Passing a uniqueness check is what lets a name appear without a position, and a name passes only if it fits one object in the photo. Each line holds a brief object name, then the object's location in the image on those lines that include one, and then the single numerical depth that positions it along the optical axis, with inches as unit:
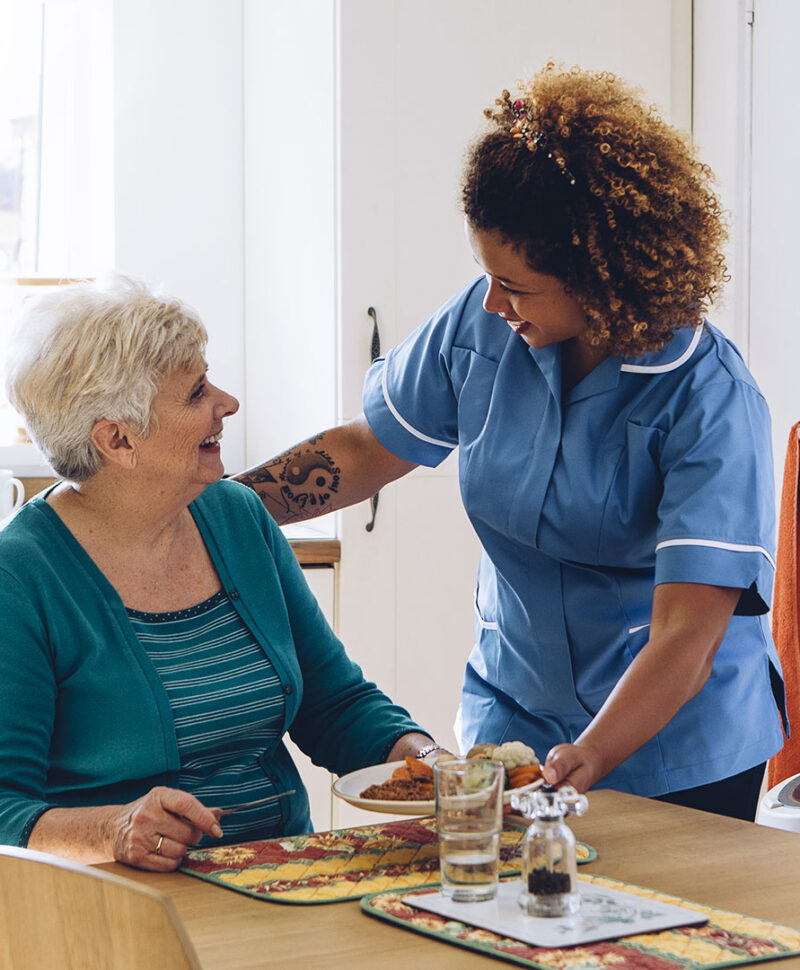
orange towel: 148.4
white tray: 91.9
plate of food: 100.6
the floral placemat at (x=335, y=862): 97.6
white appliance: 130.5
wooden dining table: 90.4
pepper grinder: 92.0
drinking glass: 95.2
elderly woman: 110.6
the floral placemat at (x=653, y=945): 89.4
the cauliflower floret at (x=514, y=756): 104.5
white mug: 180.1
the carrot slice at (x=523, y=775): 103.3
